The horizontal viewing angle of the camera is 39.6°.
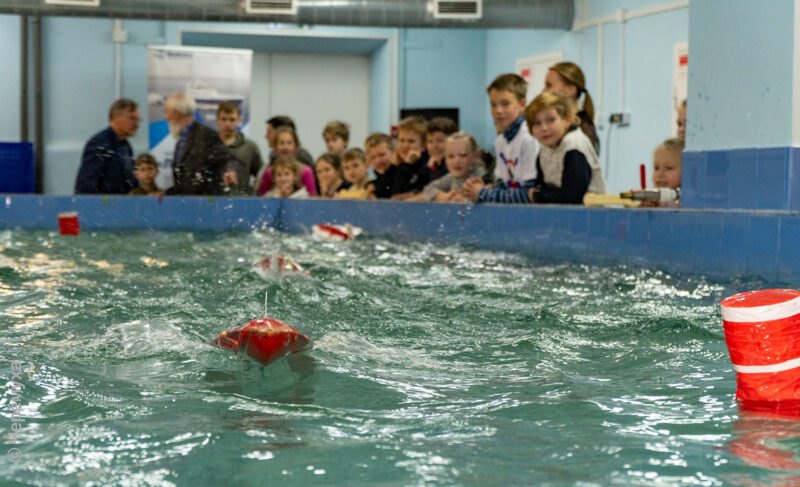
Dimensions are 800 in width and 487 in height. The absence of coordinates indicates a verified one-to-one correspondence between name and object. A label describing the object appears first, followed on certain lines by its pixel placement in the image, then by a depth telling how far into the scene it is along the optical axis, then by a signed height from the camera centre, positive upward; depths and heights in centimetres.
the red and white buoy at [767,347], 220 -35
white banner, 1161 +90
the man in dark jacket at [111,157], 860 +6
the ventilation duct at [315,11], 952 +136
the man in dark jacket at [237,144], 912 +19
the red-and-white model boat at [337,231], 677 -39
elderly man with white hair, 888 +2
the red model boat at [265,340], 261 -41
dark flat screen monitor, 1321 +68
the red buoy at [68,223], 710 -38
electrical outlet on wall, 1040 +49
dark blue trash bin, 1176 -4
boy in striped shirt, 614 +14
